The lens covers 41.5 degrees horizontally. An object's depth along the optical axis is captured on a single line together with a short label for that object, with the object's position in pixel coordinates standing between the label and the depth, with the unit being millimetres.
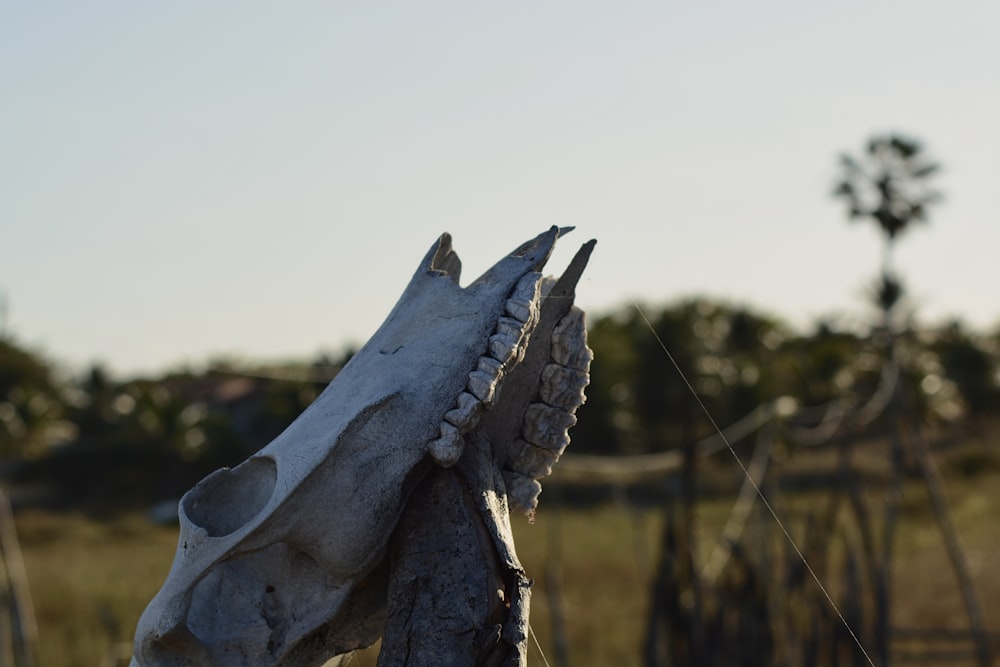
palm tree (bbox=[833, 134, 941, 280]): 16062
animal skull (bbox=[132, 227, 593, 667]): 2516
